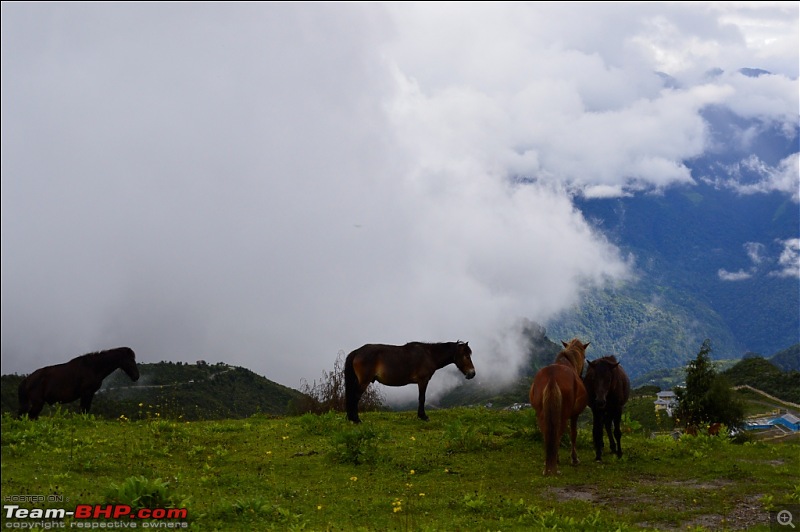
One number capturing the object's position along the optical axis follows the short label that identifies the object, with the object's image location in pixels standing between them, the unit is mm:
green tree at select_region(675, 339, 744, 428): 34612
